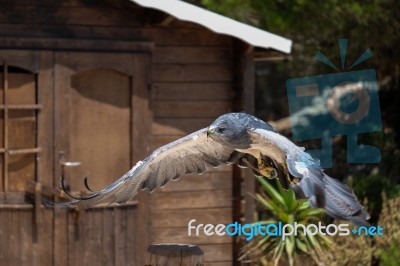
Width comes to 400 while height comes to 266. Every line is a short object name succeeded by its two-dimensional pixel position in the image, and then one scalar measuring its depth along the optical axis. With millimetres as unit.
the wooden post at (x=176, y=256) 11156
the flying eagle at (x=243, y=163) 10273
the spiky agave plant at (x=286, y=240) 18109
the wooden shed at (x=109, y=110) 16281
